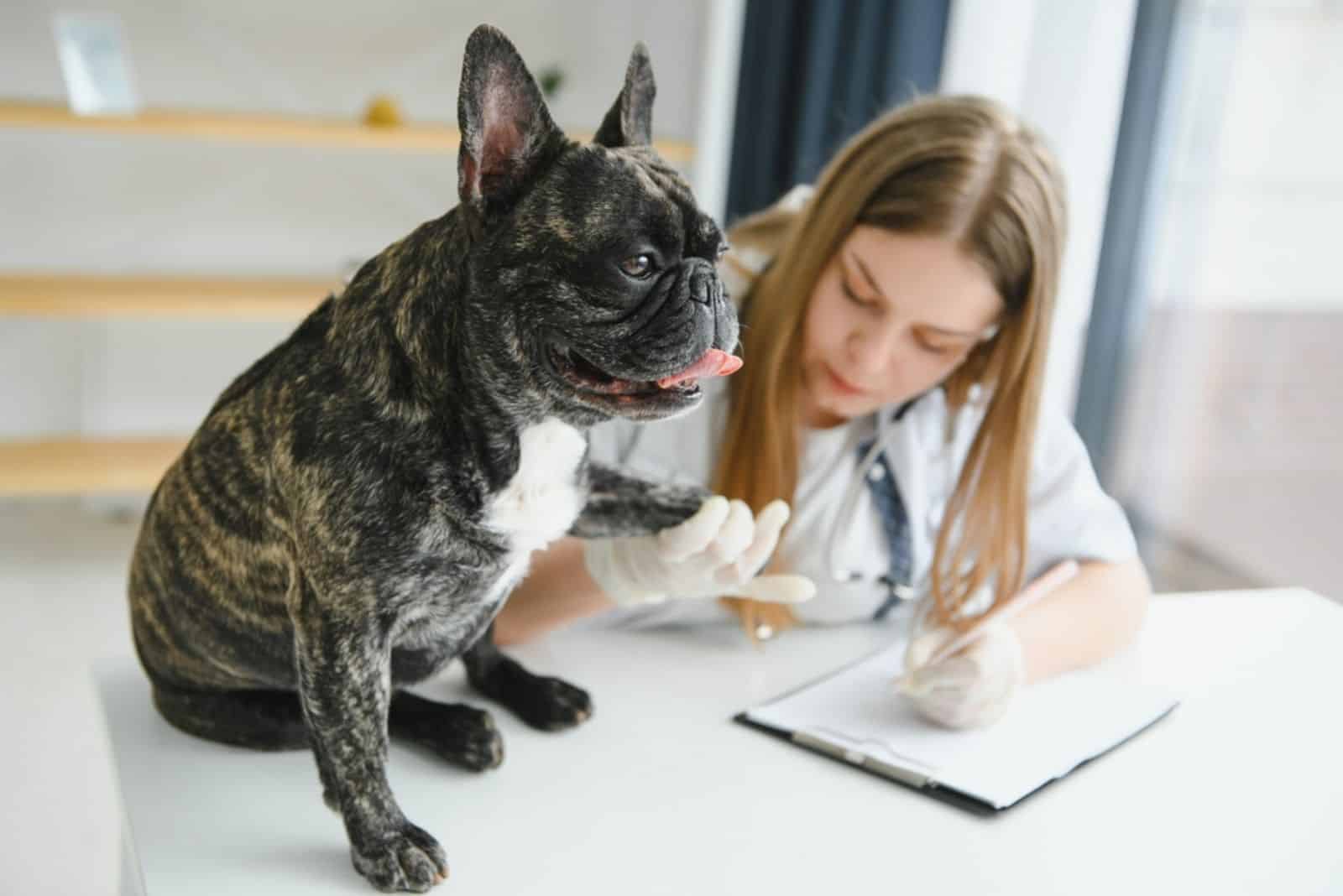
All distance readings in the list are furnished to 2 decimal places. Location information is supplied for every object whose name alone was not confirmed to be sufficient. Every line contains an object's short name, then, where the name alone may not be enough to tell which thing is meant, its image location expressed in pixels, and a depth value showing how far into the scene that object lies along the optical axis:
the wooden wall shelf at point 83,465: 2.73
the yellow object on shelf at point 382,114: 2.91
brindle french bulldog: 0.79
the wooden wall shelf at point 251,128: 2.62
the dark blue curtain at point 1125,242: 2.48
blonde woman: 1.29
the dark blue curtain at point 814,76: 2.48
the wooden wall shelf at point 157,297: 2.67
